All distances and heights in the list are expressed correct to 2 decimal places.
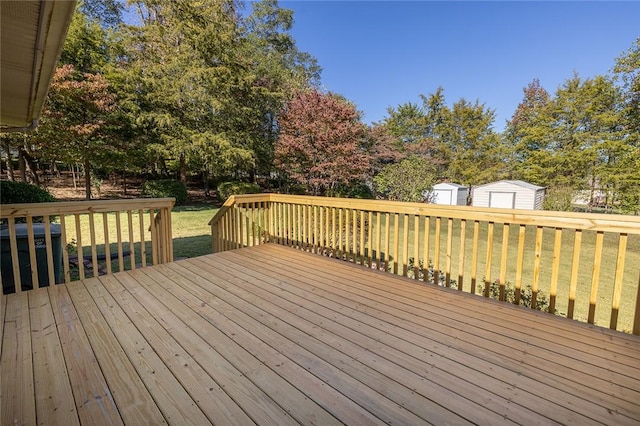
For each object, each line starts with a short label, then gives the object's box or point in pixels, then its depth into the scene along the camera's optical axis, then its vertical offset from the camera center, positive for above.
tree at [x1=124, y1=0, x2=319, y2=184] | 11.33 +3.65
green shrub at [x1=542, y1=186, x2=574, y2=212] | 13.49 -0.85
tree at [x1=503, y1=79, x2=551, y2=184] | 17.69 +2.42
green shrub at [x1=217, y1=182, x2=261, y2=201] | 13.51 -0.42
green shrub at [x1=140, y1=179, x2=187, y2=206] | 11.75 -0.44
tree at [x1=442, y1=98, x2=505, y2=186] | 21.23 +2.56
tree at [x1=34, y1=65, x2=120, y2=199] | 9.38 +1.94
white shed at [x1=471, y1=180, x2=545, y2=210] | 15.71 -0.75
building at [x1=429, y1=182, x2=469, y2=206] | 18.03 -0.75
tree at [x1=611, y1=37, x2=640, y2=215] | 13.37 +2.16
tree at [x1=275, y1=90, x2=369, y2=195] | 11.33 +1.49
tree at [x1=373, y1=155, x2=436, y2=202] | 12.60 -0.07
